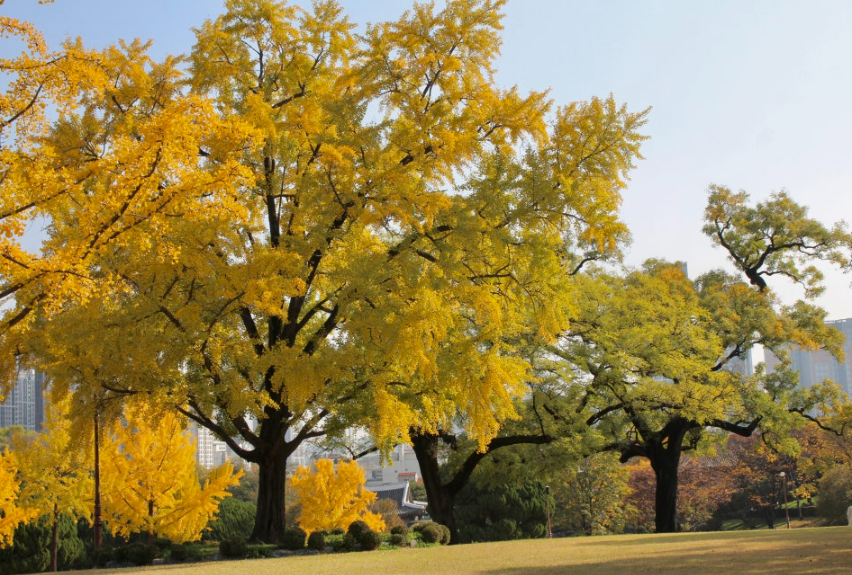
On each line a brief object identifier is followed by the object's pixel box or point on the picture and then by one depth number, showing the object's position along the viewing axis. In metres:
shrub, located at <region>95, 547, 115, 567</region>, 16.06
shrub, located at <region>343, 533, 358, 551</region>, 16.50
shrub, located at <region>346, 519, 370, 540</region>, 16.81
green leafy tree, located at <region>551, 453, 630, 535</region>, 40.28
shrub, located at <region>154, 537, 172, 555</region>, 16.39
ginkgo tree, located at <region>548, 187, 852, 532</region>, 21.25
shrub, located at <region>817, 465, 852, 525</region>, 38.38
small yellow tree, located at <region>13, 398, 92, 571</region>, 23.41
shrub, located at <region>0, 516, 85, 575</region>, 25.58
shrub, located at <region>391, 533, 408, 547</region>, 17.28
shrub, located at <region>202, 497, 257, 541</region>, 33.12
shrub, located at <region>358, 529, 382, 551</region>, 16.41
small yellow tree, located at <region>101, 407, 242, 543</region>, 22.30
